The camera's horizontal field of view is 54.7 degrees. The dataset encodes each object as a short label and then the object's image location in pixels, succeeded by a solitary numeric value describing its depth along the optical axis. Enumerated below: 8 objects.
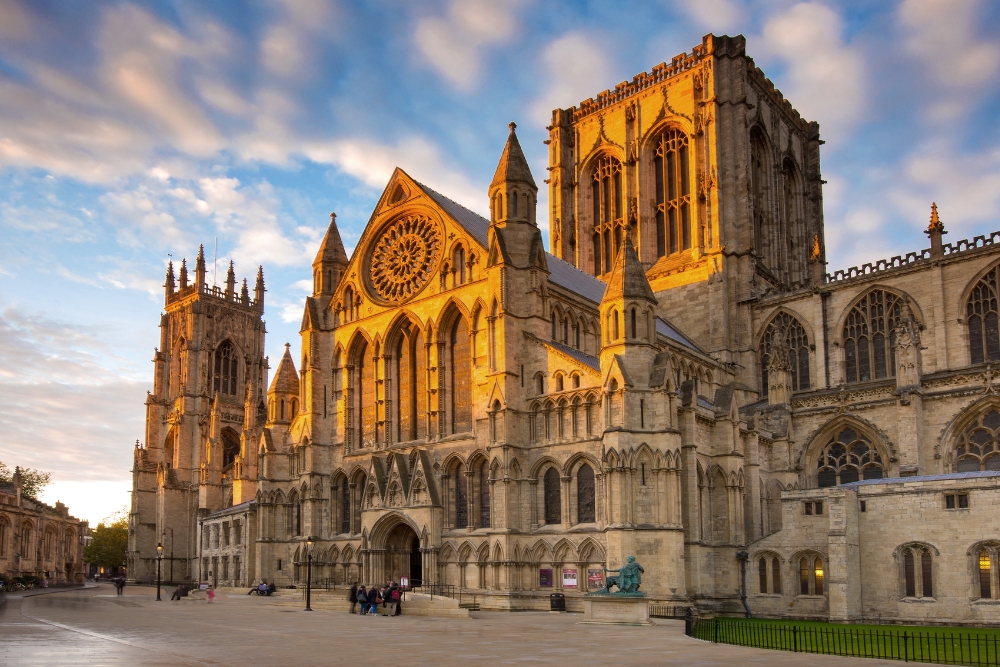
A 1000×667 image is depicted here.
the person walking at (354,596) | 36.94
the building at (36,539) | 83.06
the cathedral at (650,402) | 38.25
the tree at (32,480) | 123.75
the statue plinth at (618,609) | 30.70
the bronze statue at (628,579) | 30.94
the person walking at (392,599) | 35.69
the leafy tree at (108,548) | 135.00
